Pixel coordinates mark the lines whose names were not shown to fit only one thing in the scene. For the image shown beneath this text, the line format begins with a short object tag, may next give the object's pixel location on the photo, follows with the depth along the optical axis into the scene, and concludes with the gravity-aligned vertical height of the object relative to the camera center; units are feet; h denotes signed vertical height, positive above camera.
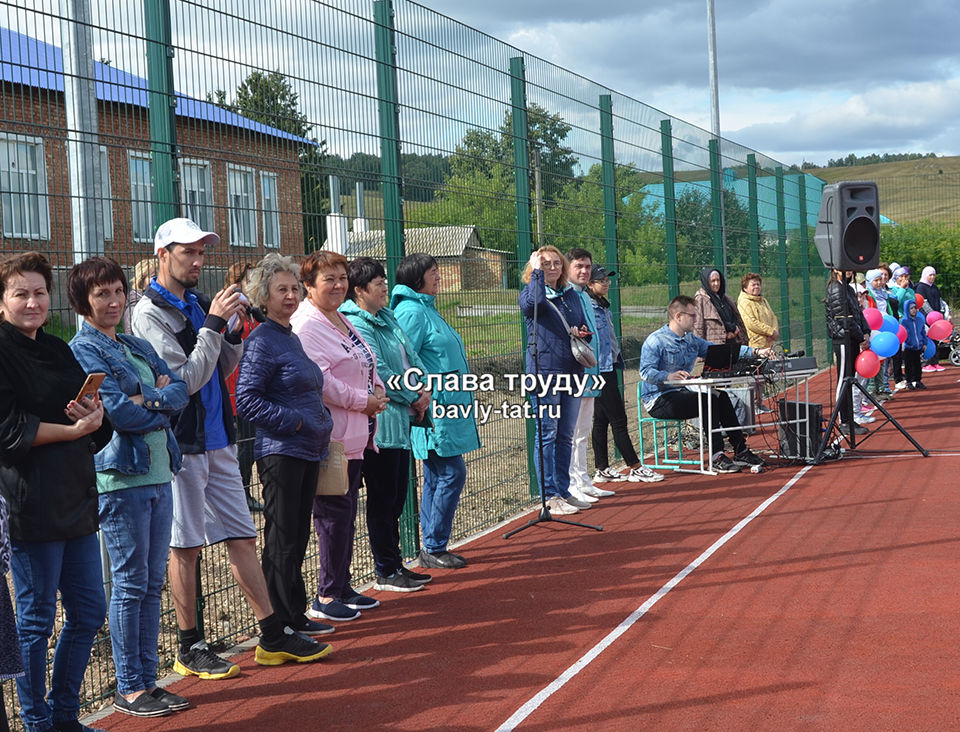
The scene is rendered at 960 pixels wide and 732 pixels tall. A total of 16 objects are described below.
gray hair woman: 17.58 -1.06
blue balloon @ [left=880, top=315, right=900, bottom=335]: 51.11 -0.32
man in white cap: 15.96 -1.45
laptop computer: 35.17 -1.03
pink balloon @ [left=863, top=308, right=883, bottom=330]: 46.62 +0.07
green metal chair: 36.52 -4.41
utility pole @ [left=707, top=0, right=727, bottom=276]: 69.92 +16.31
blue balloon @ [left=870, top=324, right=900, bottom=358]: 44.86 -1.05
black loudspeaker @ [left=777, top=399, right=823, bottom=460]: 36.94 -3.65
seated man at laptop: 34.63 -1.17
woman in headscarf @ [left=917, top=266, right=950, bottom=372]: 67.15 +1.60
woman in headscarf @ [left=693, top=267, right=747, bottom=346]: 39.91 +0.44
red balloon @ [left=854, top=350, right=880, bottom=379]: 40.60 -1.68
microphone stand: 26.45 -4.45
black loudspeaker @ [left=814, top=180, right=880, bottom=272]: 38.63 +3.20
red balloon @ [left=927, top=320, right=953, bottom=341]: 63.52 -0.82
